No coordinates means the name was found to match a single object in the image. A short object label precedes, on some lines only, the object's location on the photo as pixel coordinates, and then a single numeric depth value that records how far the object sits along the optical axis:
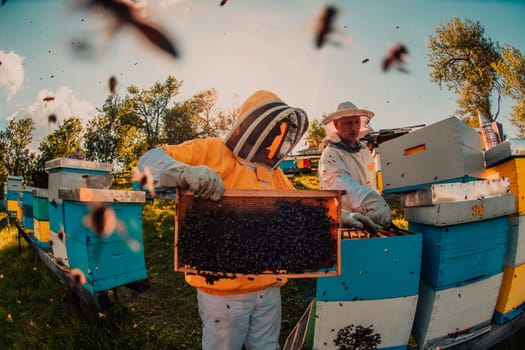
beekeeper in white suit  2.51
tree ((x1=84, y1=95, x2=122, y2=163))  27.92
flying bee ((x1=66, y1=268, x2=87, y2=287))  2.83
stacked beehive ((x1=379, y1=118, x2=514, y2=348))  1.73
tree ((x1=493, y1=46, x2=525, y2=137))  18.41
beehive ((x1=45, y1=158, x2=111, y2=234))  3.54
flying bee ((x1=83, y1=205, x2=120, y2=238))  2.73
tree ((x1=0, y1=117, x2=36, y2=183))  23.00
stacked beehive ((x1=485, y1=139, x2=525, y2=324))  2.09
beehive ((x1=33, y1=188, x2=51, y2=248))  4.34
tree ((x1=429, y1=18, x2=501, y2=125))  21.14
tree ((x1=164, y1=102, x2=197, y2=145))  32.88
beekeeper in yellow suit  1.53
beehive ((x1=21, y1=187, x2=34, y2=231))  5.36
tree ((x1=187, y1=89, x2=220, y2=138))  34.75
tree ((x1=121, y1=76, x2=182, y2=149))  31.30
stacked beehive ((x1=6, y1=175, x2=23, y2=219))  8.01
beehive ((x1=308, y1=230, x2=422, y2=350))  1.61
